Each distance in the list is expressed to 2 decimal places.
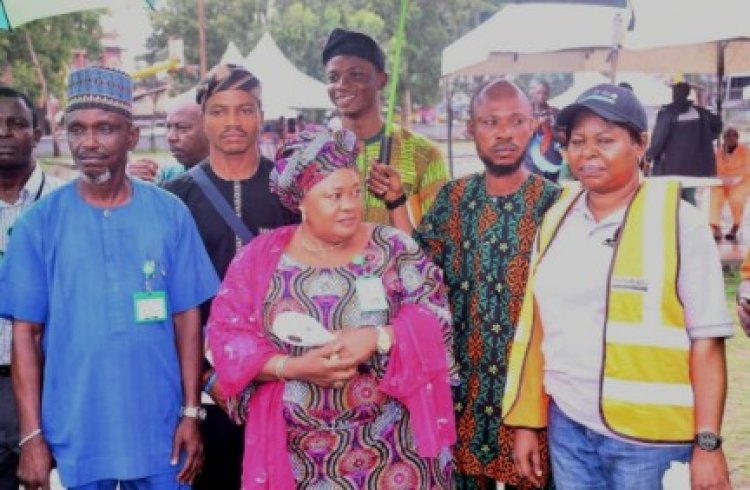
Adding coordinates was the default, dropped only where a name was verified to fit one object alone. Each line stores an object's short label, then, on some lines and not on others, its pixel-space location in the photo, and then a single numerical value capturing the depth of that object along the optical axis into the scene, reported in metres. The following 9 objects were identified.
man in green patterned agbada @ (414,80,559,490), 3.28
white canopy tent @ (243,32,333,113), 19.94
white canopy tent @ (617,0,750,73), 7.04
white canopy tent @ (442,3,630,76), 8.57
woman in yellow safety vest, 2.61
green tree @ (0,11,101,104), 28.53
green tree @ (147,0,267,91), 46.59
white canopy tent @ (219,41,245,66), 18.32
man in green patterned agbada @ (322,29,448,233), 3.96
